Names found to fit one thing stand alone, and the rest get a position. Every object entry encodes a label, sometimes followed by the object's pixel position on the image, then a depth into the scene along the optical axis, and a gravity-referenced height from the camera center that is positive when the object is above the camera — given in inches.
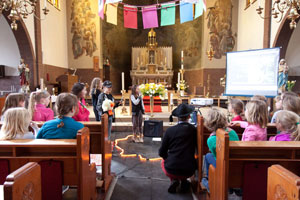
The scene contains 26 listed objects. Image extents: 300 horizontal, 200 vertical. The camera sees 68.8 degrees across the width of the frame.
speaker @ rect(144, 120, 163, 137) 193.6 -38.5
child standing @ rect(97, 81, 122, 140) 170.5 -10.5
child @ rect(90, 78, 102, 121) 179.0 -4.5
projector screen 204.8 +12.9
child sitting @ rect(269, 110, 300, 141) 84.6 -15.7
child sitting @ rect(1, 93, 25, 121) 114.5 -8.8
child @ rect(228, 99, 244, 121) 124.3 -13.1
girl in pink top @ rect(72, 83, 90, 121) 140.3 -7.5
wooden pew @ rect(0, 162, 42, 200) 37.3 -18.4
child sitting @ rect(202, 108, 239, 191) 92.7 -17.5
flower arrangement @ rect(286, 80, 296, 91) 303.8 +0.3
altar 536.1 +52.6
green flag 320.2 +101.5
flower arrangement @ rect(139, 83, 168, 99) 231.8 -5.6
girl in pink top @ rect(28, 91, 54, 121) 128.0 -13.1
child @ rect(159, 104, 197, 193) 107.9 -31.8
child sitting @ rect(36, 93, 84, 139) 89.7 -16.4
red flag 325.6 +98.9
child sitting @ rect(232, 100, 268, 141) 95.8 -16.2
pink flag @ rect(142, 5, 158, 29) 320.8 +98.7
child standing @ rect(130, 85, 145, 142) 197.9 -26.2
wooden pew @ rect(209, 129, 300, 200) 72.0 -24.8
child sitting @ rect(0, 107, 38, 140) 83.8 -15.0
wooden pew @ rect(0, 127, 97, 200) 75.8 -25.5
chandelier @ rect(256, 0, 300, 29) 173.9 +59.6
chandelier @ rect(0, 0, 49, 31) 169.2 +64.2
